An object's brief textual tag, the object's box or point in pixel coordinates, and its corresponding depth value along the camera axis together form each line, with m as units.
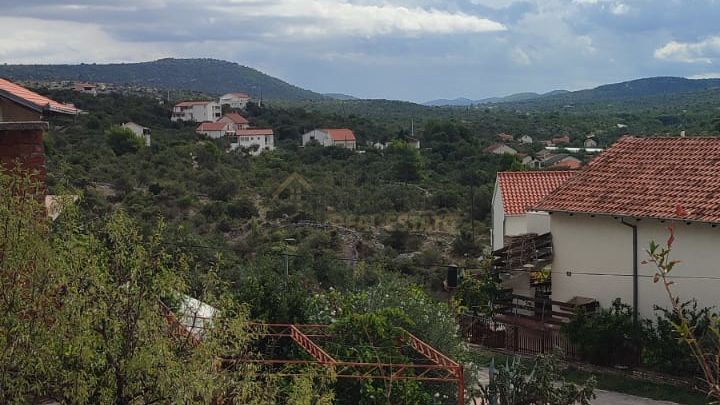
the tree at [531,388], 13.02
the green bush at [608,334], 18.41
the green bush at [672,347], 17.03
